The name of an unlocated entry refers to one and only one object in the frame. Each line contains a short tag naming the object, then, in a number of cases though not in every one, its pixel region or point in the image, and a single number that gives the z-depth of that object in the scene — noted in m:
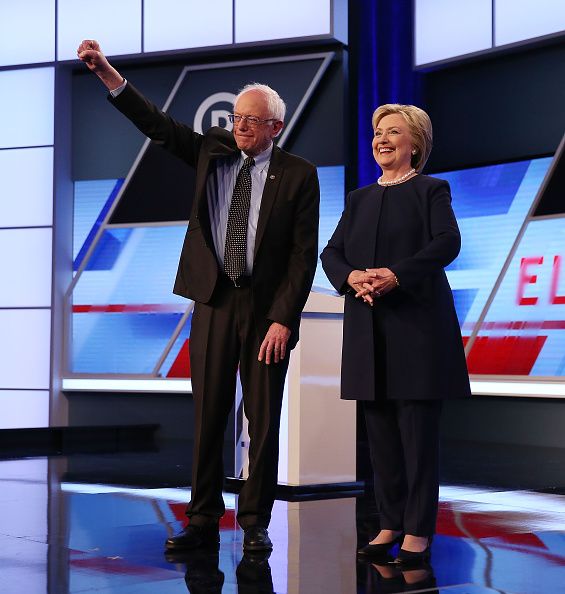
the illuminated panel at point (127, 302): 7.97
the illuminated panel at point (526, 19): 6.87
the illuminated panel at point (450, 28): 7.27
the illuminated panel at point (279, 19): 7.53
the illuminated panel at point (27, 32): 8.44
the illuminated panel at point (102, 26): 8.22
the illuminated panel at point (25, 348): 8.26
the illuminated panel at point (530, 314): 6.86
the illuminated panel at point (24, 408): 8.23
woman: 2.81
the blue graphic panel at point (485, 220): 7.11
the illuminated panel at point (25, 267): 8.28
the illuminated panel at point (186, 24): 7.92
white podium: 4.41
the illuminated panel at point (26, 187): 8.32
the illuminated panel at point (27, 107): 8.41
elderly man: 2.95
